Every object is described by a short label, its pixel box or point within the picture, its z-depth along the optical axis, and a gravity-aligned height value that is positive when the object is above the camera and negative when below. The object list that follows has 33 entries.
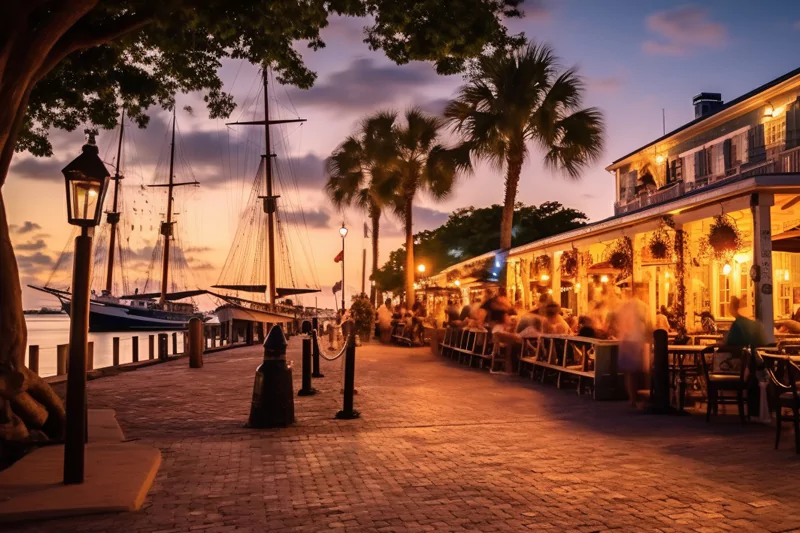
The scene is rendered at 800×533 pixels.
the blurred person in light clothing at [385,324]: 31.64 -0.75
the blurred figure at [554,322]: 15.60 -0.33
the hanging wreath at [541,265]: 22.38 +1.17
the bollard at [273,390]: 9.68 -1.05
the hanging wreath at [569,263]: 20.02 +1.10
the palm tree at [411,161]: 32.56 +6.09
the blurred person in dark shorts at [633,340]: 11.23 -0.50
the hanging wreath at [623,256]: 16.98 +1.09
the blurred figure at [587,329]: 13.63 -0.41
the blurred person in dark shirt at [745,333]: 10.02 -0.36
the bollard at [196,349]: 21.02 -1.16
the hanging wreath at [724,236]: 13.05 +1.16
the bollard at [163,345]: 25.72 -1.30
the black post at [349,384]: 10.22 -1.04
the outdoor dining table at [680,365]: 10.46 -0.85
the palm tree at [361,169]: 35.88 +6.91
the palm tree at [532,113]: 22.69 +5.65
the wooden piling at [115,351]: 23.05 -1.34
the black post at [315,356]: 16.06 -1.08
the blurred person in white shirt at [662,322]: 13.77 -0.30
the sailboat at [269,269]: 47.81 +2.27
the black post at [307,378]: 13.32 -1.24
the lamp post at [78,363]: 6.34 -0.47
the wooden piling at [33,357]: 18.56 -1.22
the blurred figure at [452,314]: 23.94 -0.26
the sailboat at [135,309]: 67.44 -0.31
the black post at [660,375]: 10.26 -0.93
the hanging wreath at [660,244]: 15.39 +1.21
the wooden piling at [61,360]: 19.59 -1.38
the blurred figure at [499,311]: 17.27 -0.12
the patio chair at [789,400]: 7.39 -0.92
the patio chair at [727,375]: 9.46 -0.87
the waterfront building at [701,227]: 12.28 +1.61
